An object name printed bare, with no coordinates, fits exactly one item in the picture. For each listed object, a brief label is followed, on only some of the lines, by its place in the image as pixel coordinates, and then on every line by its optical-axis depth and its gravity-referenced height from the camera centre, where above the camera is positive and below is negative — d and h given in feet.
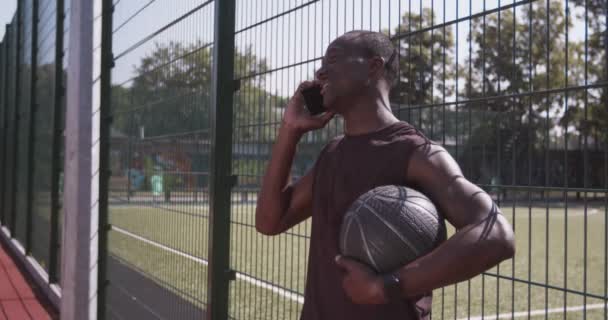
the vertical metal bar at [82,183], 20.31 -0.31
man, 5.37 -0.14
